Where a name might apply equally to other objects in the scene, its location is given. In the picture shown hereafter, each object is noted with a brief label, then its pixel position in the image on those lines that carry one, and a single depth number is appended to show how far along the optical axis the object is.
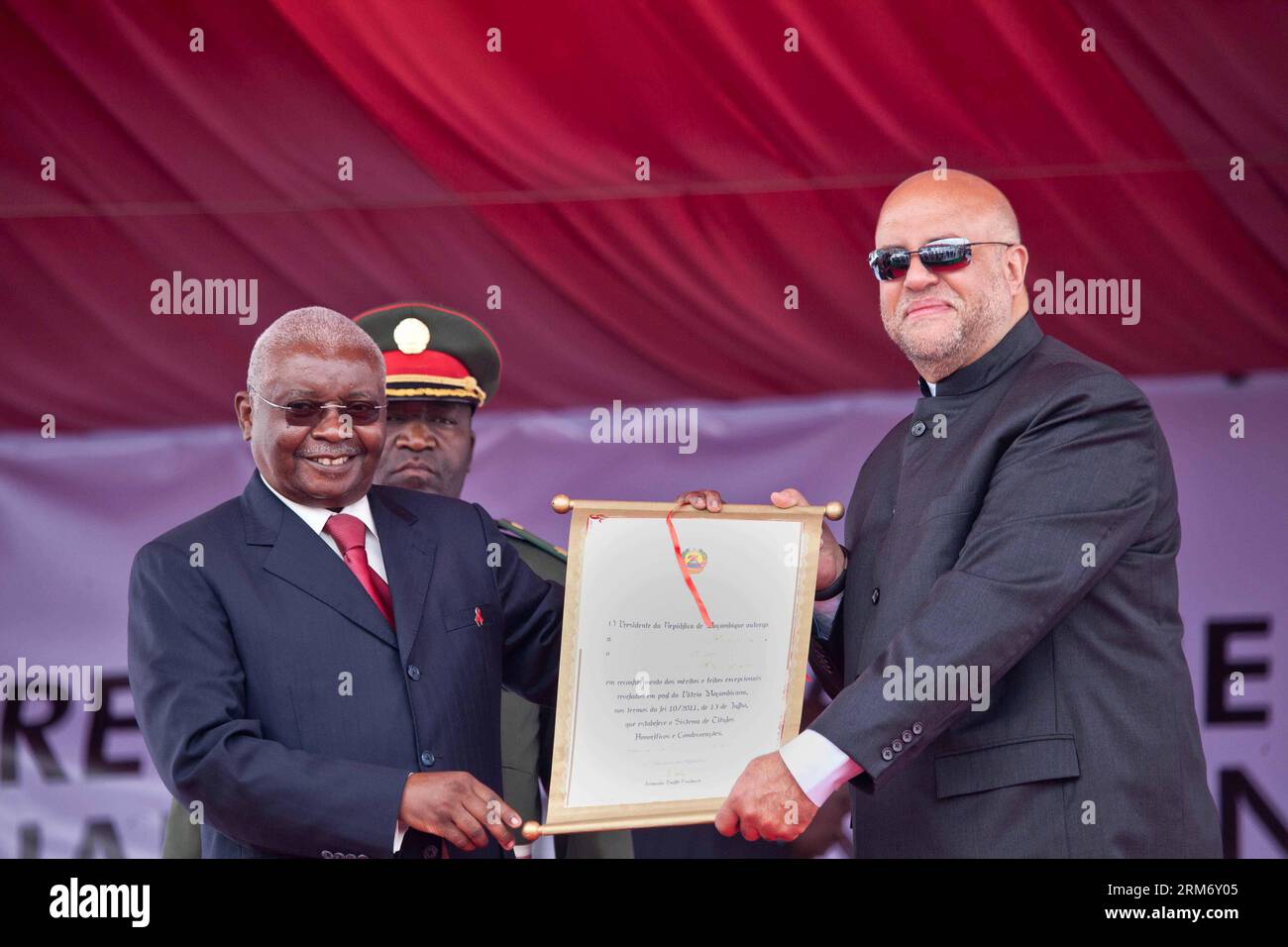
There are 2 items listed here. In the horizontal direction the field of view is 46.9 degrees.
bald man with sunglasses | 2.51
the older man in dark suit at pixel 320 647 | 2.37
